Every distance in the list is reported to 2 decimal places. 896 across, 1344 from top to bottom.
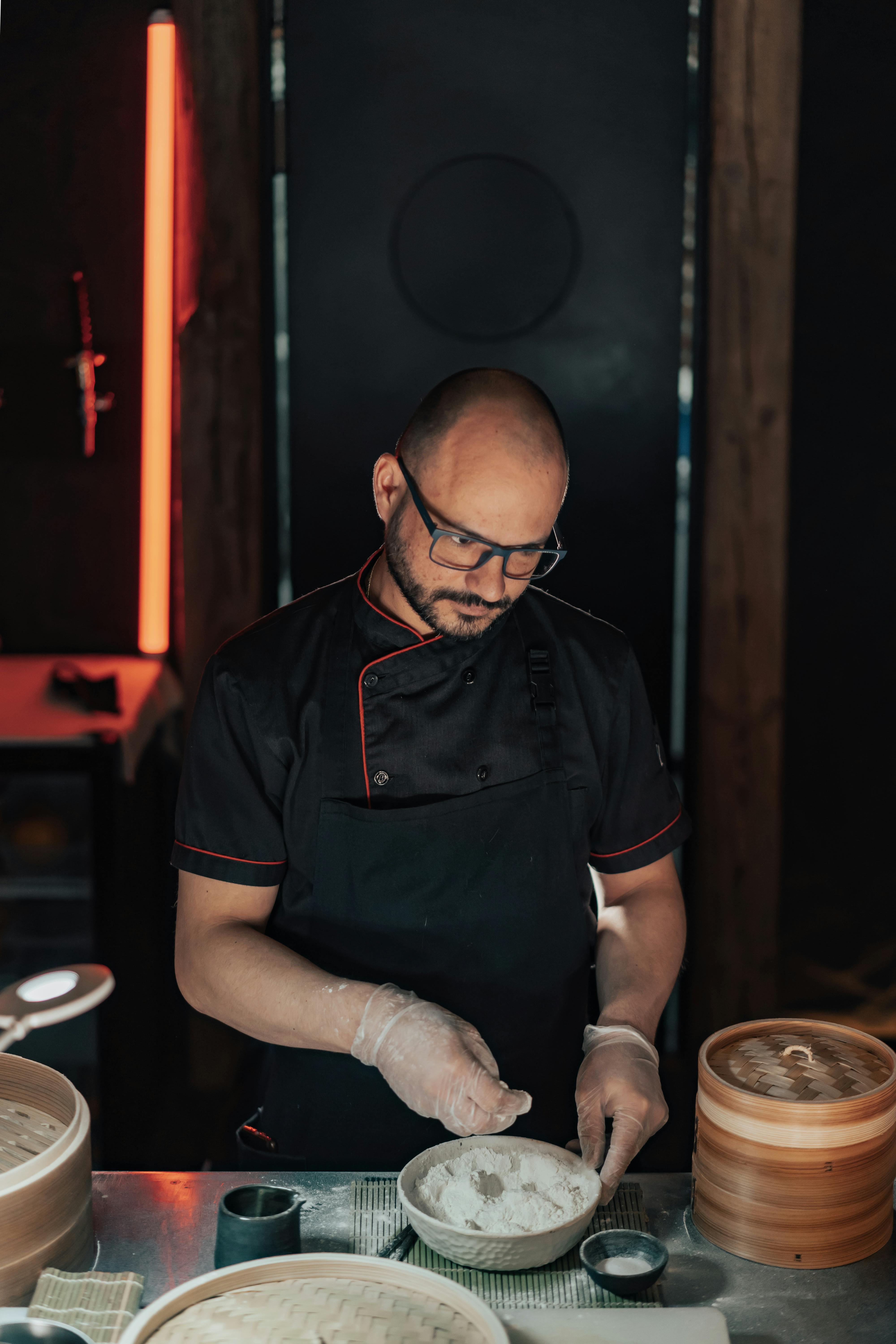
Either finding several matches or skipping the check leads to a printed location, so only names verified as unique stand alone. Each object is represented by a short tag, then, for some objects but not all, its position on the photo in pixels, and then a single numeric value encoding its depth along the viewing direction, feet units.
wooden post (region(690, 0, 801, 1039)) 10.91
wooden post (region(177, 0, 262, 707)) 10.89
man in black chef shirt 6.37
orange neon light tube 11.07
